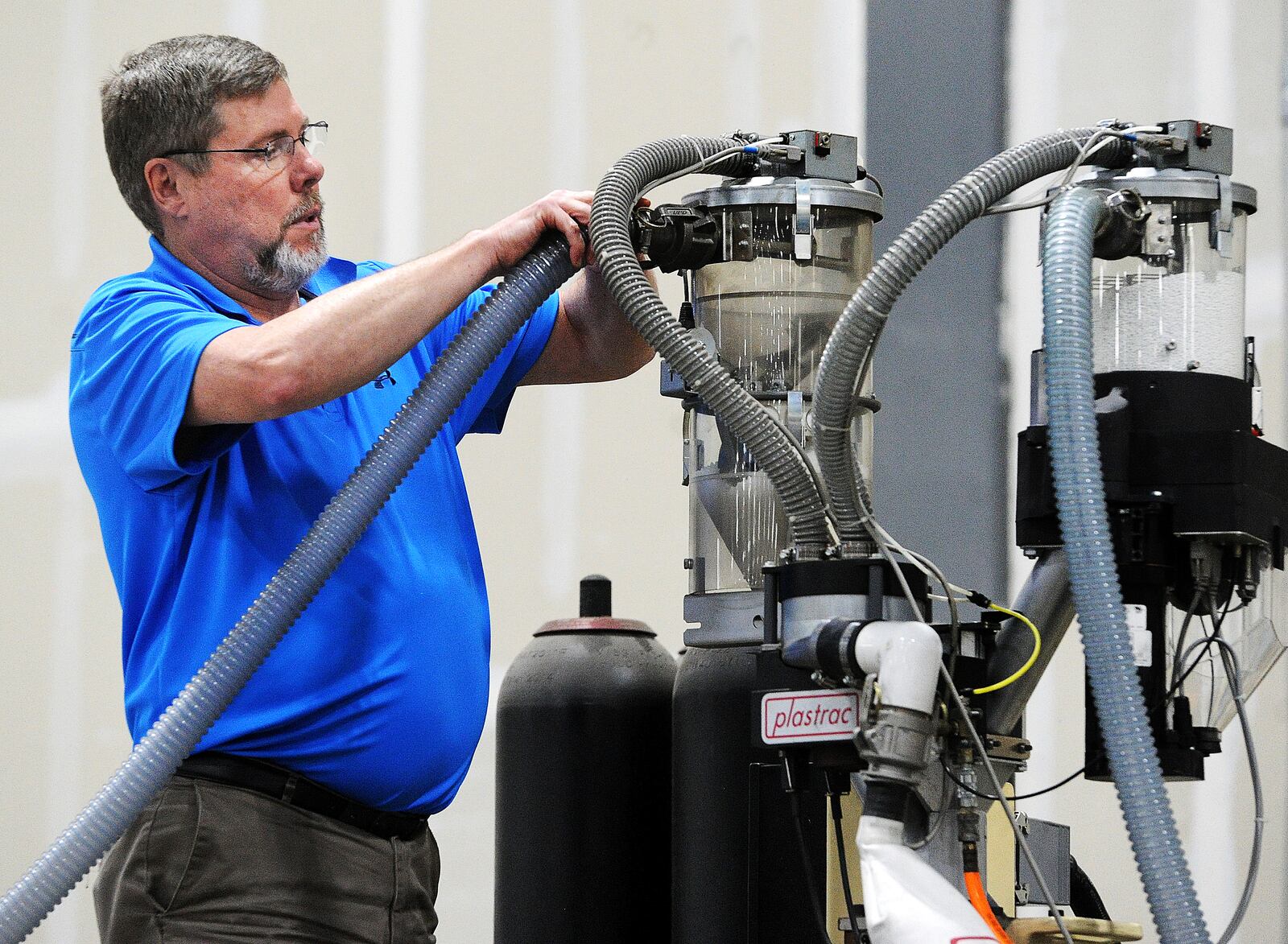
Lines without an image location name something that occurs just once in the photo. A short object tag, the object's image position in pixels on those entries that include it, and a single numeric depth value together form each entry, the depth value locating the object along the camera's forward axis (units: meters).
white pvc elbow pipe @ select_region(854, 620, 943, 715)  4.71
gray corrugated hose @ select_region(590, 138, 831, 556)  4.87
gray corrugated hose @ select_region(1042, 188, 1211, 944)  4.71
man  5.00
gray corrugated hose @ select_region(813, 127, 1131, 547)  4.81
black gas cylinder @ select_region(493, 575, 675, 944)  5.41
